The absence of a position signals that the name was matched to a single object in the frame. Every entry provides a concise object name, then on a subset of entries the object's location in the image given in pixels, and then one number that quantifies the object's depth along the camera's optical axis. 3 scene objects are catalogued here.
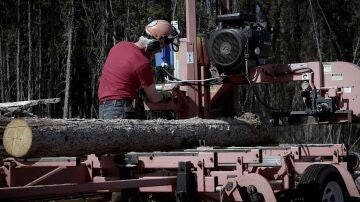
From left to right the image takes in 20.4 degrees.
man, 12.46
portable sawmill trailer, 9.39
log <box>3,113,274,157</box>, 9.59
